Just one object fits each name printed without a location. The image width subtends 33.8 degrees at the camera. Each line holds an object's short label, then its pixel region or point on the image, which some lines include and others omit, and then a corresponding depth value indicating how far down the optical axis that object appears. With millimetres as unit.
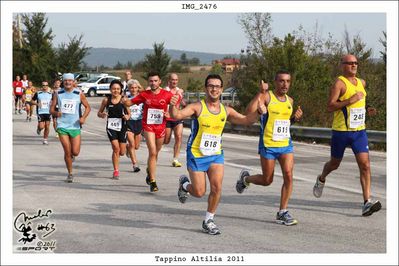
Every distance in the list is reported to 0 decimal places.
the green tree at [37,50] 48625
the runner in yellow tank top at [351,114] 8789
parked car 51062
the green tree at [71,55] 51344
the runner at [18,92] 33219
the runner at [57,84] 18122
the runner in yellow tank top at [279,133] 8266
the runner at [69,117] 11609
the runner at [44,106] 20016
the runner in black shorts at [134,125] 13164
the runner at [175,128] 13469
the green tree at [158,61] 45719
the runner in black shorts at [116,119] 12266
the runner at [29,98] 29597
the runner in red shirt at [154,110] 10945
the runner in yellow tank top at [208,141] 7688
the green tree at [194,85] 45547
